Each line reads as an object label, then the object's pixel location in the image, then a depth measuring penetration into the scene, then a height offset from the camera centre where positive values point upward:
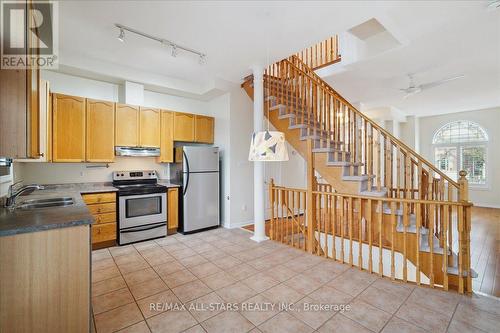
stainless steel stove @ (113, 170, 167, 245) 3.81 -0.70
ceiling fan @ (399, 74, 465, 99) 4.05 +1.40
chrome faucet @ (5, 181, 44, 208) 2.03 -0.27
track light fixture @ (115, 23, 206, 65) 2.79 +1.64
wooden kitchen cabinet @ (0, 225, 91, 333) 1.45 -0.74
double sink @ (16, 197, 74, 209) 2.28 -0.38
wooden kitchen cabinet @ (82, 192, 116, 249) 3.58 -0.79
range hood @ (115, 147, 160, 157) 4.02 +0.26
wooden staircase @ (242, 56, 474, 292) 2.61 -0.30
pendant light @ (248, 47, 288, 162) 2.60 +0.20
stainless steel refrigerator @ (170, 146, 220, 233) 4.36 -0.34
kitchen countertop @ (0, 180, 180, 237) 1.48 -0.37
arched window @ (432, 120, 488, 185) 7.31 +0.52
